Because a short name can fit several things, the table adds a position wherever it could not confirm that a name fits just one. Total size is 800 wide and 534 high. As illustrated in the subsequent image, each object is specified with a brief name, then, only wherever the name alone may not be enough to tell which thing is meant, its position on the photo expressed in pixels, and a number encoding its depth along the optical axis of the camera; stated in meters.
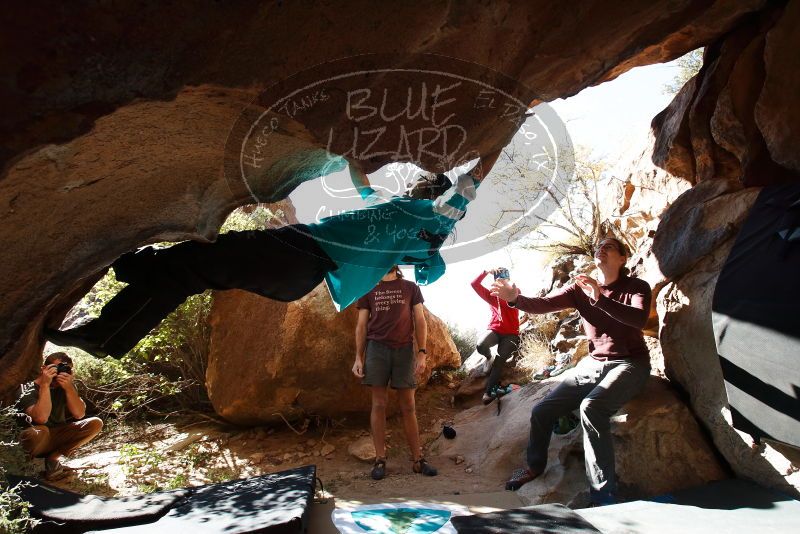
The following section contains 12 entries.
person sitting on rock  3.78
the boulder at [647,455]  3.88
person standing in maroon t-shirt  5.11
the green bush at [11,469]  2.66
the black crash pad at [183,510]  3.09
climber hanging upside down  3.21
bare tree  5.77
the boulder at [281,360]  6.25
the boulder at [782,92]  3.71
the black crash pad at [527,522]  2.93
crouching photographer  4.77
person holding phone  6.58
